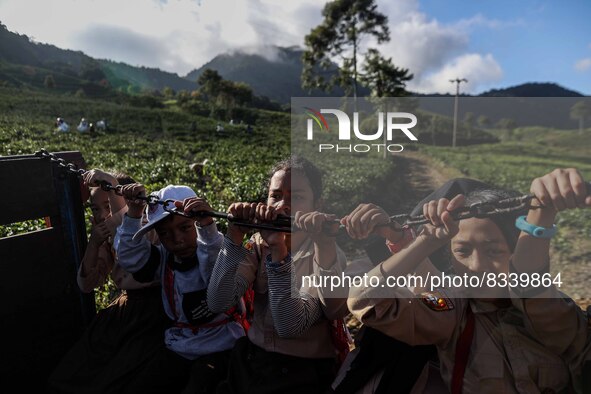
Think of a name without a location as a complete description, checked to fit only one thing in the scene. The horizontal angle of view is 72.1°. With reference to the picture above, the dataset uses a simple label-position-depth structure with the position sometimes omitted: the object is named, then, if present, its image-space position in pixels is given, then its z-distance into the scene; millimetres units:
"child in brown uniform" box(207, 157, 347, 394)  1832
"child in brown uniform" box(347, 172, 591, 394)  1545
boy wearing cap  2303
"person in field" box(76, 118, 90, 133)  29422
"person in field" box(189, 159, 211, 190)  13695
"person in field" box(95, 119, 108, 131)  34875
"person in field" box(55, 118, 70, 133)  25719
